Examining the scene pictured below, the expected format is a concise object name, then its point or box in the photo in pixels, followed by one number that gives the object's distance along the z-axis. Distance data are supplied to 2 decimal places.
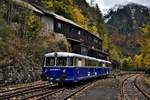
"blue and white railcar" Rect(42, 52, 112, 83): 25.97
